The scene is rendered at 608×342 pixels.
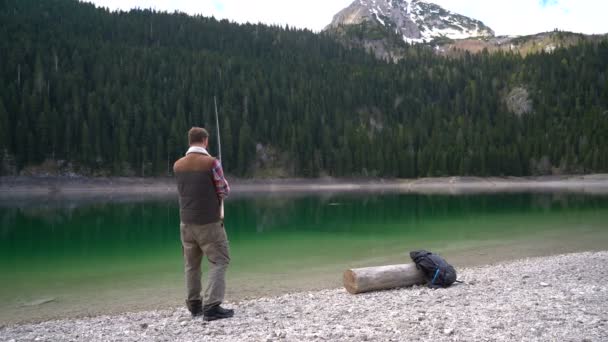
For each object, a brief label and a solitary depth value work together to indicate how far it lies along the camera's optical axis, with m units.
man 7.12
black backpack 10.02
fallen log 10.03
